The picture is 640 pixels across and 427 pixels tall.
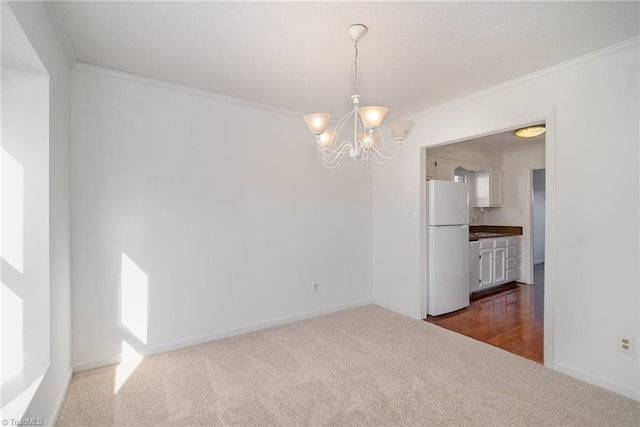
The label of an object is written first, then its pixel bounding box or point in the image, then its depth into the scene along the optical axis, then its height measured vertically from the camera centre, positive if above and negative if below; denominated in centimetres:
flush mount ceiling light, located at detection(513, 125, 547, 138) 395 +108
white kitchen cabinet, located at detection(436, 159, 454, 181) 461 +64
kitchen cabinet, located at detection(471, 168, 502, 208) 543 +42
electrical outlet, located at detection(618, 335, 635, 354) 211 -92
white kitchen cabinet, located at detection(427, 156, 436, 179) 446 +65
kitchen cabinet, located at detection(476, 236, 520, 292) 478 -81
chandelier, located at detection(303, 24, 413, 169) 191 +58
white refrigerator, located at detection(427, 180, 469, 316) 375 -44
